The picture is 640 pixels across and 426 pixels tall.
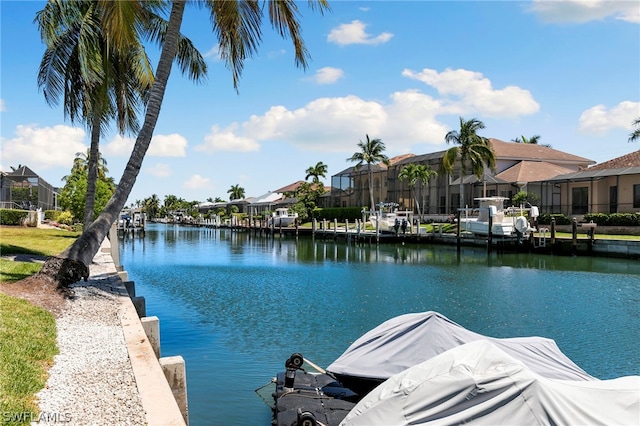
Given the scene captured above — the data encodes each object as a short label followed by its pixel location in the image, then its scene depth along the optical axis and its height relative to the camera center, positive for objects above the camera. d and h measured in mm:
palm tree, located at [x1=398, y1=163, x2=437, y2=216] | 64500 +5524
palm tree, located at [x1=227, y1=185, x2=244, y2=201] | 158750 +7374
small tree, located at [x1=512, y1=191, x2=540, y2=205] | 51594 +1924
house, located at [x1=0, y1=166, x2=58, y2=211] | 46469 +2411
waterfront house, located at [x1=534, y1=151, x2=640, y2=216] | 45031 +2767
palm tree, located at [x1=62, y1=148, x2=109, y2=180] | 80588 +8609
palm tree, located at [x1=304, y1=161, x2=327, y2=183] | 95125 +8437
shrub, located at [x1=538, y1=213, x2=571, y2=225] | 47469 -229
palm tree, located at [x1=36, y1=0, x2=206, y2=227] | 16734 +5425
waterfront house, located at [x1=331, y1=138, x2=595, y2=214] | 57844 +4717
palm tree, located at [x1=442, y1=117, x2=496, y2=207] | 54969 +7337
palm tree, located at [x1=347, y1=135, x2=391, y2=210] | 73750 +9026
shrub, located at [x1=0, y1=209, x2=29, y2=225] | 38250 -83
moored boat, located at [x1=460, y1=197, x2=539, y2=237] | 42031 -350
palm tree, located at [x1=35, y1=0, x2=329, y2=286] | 12750 +3710
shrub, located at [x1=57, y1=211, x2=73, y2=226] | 53219 -412
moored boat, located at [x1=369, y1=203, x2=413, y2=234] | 55031 -563
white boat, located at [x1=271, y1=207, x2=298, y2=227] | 81875 -367
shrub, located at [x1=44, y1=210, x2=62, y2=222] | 55969 +4
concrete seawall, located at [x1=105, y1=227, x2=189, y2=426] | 5762 -2212
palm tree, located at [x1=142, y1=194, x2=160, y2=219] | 190875 +3528
